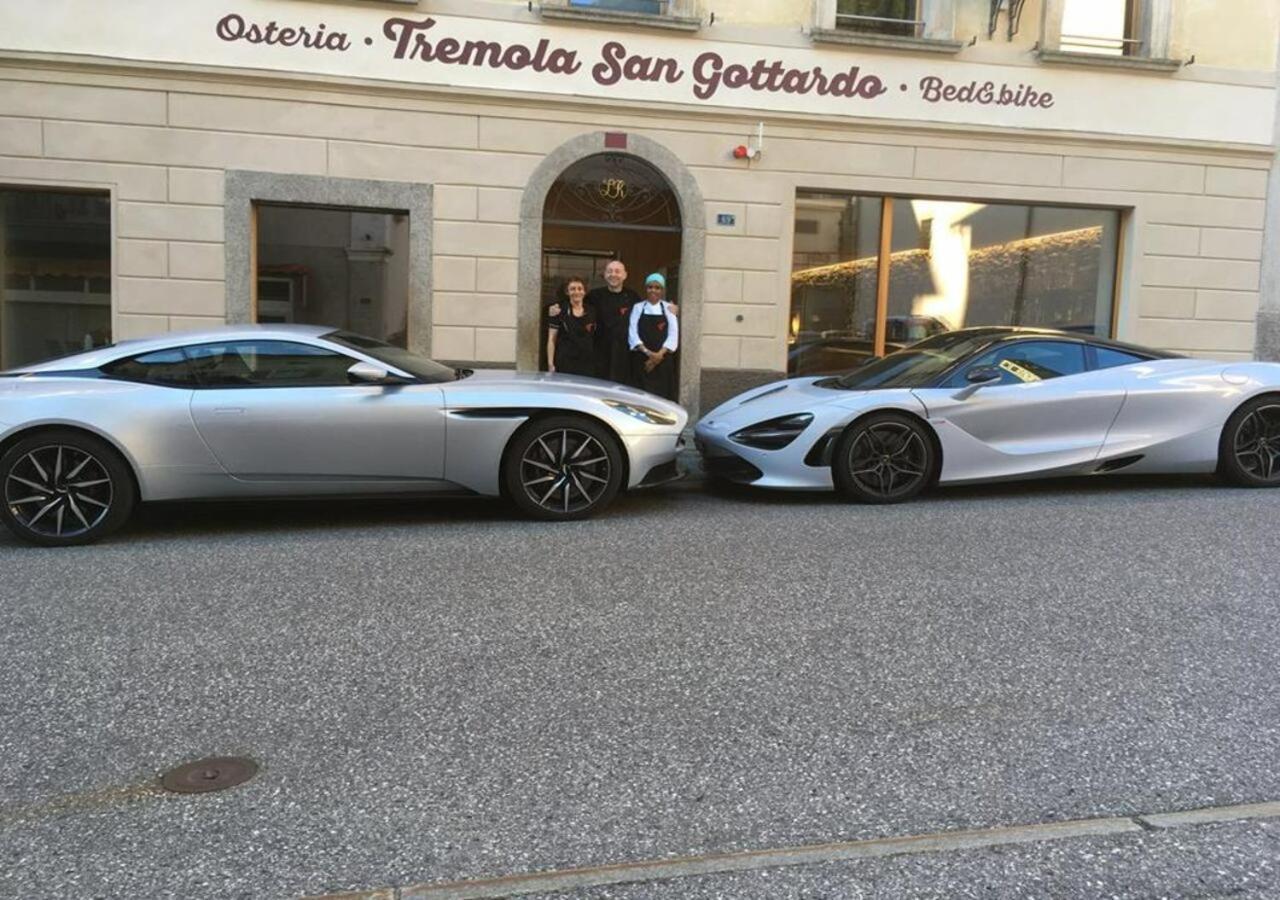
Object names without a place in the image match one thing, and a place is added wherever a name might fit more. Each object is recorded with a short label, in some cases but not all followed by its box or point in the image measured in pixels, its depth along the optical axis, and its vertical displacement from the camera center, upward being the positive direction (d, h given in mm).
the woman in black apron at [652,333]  9148 +118
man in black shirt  9281 +195
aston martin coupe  5836 -626
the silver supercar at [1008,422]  7035 -465
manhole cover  2791 -1321
